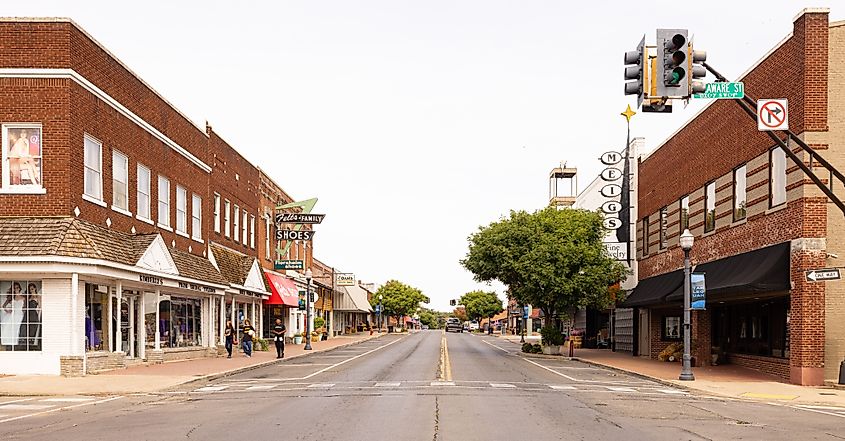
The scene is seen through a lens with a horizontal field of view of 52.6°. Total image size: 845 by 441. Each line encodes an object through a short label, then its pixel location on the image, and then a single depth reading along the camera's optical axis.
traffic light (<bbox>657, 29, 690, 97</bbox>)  13.41
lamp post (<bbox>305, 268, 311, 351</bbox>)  44.45
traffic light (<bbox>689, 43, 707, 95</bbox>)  13.76
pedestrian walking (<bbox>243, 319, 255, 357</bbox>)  36.75
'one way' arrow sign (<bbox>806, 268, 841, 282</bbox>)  19.22
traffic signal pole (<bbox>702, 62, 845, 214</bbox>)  15.59
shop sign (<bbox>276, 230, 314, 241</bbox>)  53.44
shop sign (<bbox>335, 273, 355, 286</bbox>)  80.88
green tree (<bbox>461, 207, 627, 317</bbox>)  39.91
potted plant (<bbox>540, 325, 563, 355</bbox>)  43.00
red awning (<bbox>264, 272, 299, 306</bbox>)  50.09
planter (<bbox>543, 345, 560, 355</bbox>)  42.97
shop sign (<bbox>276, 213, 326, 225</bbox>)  51.12
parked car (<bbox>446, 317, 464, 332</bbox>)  123.11
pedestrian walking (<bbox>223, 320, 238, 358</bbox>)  35.72
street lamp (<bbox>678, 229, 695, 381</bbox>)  24.95
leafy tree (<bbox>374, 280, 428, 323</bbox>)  122.75
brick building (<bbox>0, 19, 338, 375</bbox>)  23.39
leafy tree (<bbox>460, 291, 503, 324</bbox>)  137.88
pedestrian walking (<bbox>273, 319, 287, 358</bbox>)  37.06
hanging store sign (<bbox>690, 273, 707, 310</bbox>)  25.38
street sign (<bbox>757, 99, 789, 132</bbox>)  17.31
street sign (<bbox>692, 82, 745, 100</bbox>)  15.24
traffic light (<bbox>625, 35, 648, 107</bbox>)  13.64
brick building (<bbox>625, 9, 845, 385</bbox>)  23.12
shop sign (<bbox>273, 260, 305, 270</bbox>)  50.51
